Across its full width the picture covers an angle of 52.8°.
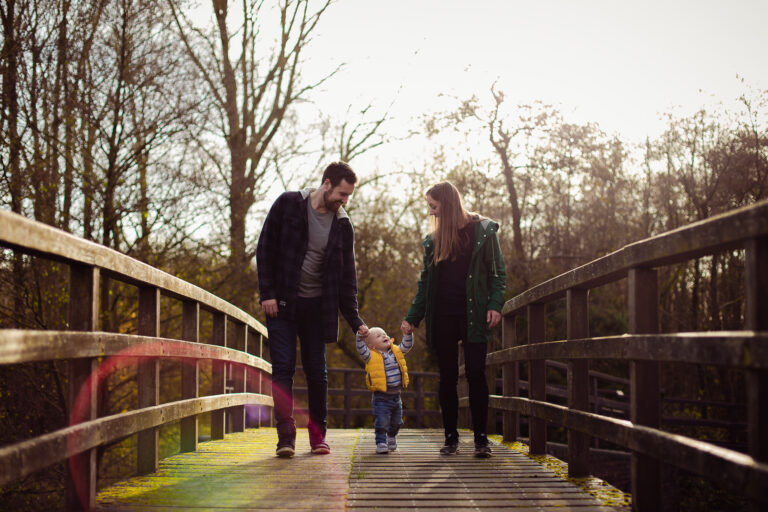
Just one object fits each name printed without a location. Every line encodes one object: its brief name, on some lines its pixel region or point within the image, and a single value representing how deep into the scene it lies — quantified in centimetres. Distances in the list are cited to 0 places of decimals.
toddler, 540
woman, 496
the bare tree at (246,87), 1424
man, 497
